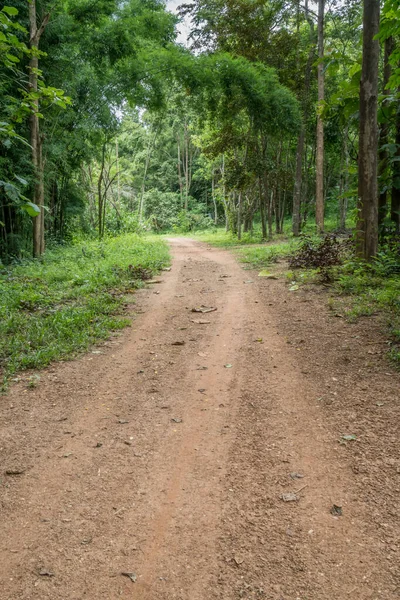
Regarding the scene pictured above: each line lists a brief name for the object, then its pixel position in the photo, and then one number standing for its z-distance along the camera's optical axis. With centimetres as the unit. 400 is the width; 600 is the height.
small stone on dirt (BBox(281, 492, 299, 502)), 239
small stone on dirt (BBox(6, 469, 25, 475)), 273
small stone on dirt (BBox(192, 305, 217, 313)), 678
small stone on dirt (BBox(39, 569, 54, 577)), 195
